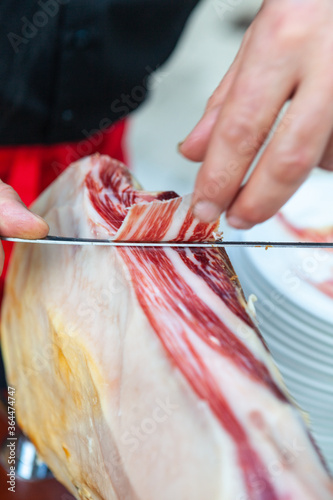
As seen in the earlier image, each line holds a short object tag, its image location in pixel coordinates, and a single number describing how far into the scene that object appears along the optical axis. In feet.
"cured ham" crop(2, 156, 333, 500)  1.24
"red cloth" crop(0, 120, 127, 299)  2.08
